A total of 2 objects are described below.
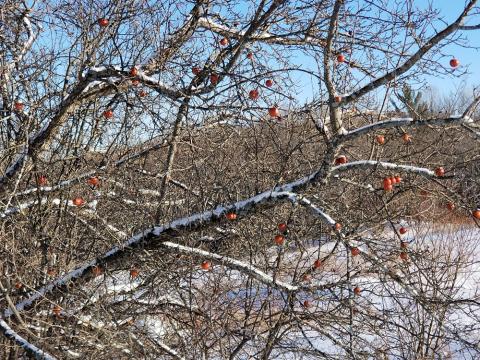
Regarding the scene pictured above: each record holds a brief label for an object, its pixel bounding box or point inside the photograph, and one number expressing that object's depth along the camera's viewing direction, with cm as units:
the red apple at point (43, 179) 500
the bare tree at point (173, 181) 354
